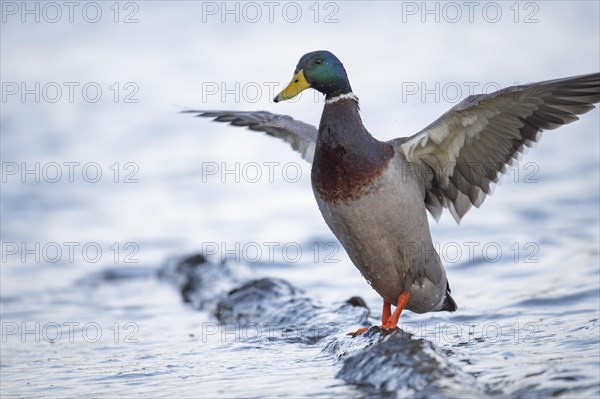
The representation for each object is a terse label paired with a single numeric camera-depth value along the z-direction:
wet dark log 11.12
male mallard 12.41
